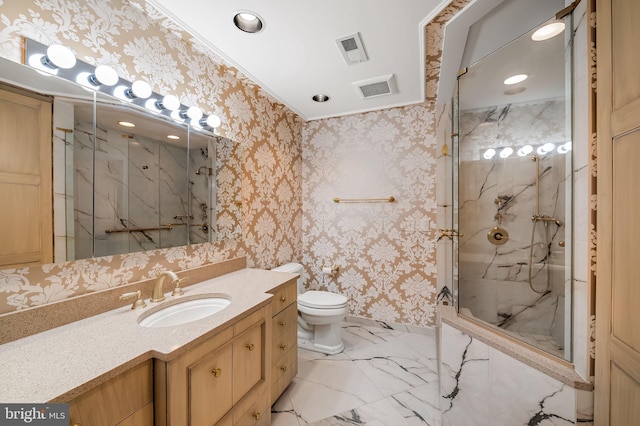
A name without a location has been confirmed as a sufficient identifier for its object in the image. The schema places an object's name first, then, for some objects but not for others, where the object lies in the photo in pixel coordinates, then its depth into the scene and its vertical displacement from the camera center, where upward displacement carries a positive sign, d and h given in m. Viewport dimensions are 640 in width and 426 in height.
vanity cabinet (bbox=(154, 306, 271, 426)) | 0.88 -0.71
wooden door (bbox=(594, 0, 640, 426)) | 0.81 -0.01
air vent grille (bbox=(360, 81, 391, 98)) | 2.21 +1.11
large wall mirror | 1.01 +0.19
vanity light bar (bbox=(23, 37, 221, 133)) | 1.04 +0.64
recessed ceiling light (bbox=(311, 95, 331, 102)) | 2.46 +1.13
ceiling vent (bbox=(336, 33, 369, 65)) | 1.62 +1.11
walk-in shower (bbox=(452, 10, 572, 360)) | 1.67 +0.17
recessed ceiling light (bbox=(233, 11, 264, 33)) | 1.43 +1.12
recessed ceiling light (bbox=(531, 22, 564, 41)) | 1.21 +0.92
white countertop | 0.67 -0.47
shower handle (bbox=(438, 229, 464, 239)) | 2.19 -0.20
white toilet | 2.16 -0.94
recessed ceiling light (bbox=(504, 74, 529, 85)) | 1.81 +0.97
